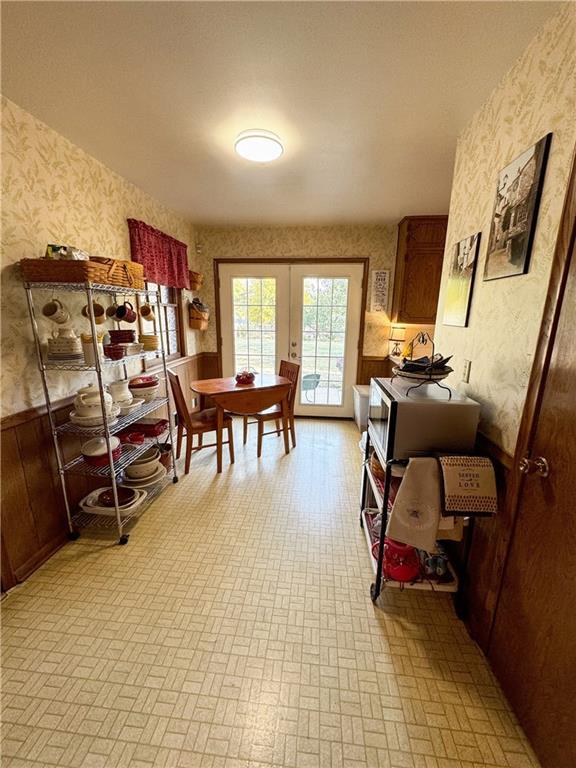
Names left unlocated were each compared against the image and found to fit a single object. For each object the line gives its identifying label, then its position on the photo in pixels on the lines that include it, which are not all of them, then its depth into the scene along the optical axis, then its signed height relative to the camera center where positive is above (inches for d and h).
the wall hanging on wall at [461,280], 61.8 +9.3
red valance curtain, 102.4 +24.2
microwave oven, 51.1 -16.9
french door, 151.8 -1.4
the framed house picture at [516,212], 43.8 +17.6
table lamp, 150.9 -6.5
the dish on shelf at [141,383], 90.8 -18.9
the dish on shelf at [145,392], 90.0 -21.2
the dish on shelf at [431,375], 55.8 -9.4
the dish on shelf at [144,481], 88.0 -46.5
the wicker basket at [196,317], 148.5 +1.4
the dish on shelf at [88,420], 71.2 -23.5
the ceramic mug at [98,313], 75.2 +1.4
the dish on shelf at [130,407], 81.4 -23.4
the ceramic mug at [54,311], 68.7 +1.5
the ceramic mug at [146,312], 98.3 +2.3
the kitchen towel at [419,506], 49.3 -29.7
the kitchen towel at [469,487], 47.8 -25.3
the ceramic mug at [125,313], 83.8 +1.6
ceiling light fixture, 69.4 +40.6
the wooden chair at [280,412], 122.0 -37.3
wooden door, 35.4 -31.6
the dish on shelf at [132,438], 89.9 -34.9
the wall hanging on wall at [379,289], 147.9 +16.2
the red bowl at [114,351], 78.0 -8.2
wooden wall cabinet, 129.9 +24.6
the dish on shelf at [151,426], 95.7 -33.4
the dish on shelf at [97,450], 75.2 -32.3
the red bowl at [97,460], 75.4 -34.7
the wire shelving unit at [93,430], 65.5 -26.9
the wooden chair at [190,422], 102.9 -36.5
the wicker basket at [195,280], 145.6 +18.9
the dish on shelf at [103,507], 78.6 -48.7
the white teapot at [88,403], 71.0 -19.5
